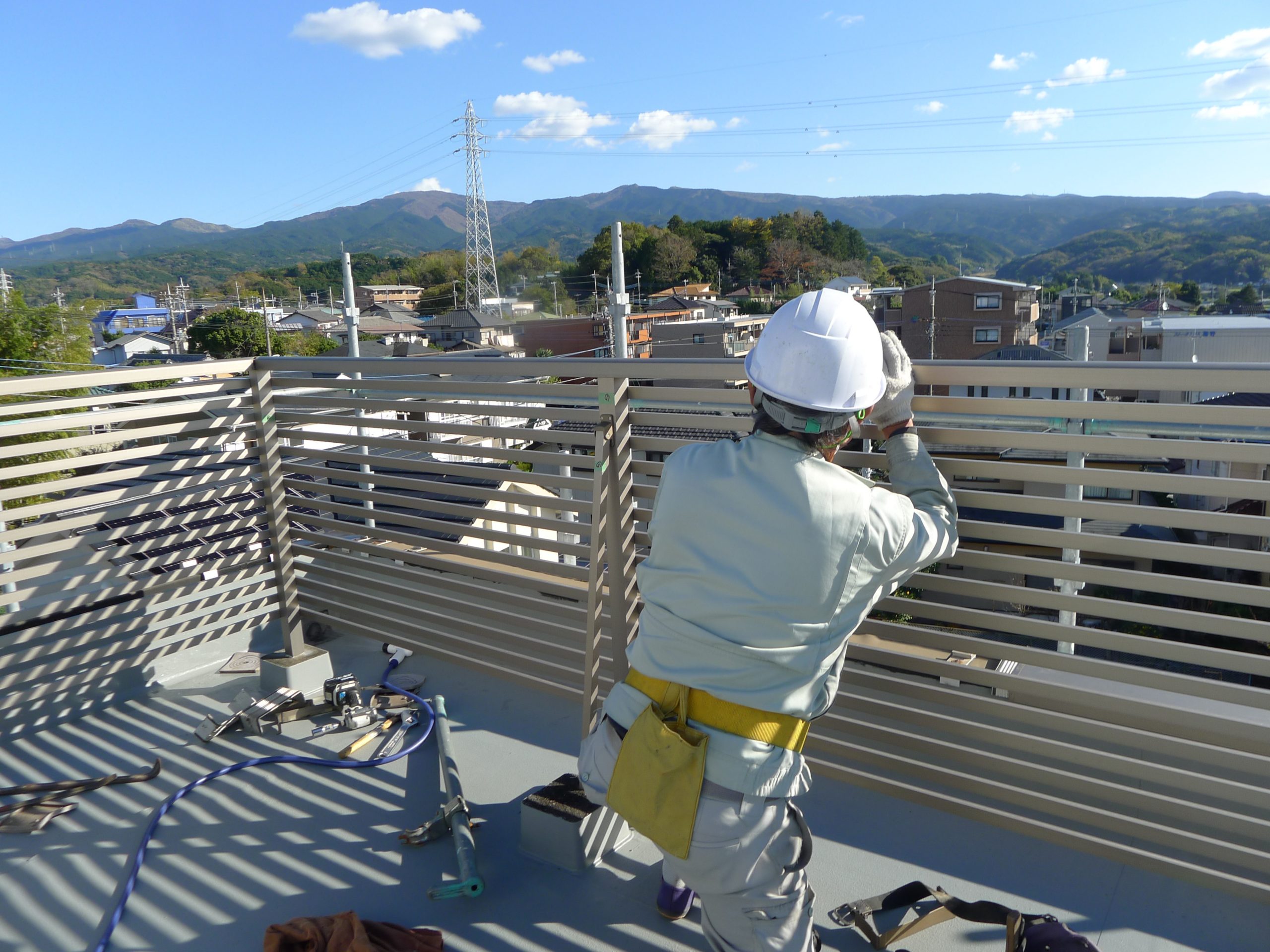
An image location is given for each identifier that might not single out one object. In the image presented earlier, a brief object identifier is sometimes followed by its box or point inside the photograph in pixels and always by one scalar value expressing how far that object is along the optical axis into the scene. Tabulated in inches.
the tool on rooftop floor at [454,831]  90.5
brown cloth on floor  78.7
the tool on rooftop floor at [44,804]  106.2
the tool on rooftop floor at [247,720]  128.6
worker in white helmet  60.7
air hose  93.9
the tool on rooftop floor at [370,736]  122.0
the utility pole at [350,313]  509.0
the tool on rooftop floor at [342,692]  133.8
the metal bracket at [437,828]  100.0
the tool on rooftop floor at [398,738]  122.5
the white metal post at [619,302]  665.6
